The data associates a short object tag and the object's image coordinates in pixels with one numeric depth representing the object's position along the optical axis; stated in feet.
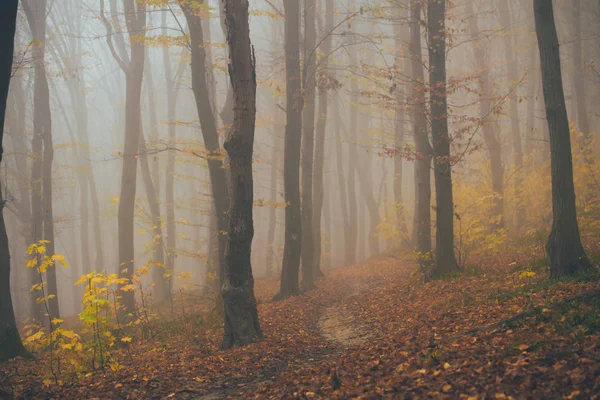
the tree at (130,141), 49.03
